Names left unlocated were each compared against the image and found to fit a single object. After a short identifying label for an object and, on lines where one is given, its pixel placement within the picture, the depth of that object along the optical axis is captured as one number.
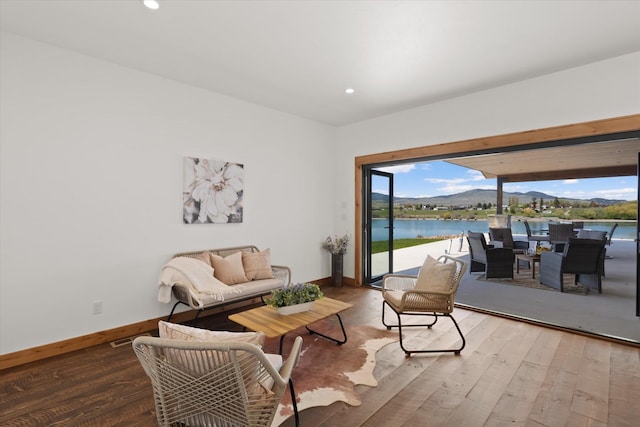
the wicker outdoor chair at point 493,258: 5.45
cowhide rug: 2.16
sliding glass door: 5.49
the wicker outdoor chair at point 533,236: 6.27
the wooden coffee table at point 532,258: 5.39
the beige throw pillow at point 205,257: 3.65
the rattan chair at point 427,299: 2.91
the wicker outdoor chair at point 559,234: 5.59
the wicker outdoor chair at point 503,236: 6.26
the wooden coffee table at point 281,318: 2.45
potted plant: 2.69
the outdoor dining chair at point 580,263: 4.55
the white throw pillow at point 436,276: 3.02
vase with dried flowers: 5.46
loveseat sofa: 3.21
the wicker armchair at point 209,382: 1.27
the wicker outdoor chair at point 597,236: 4.74
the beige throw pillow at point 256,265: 3.90
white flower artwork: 3.75
